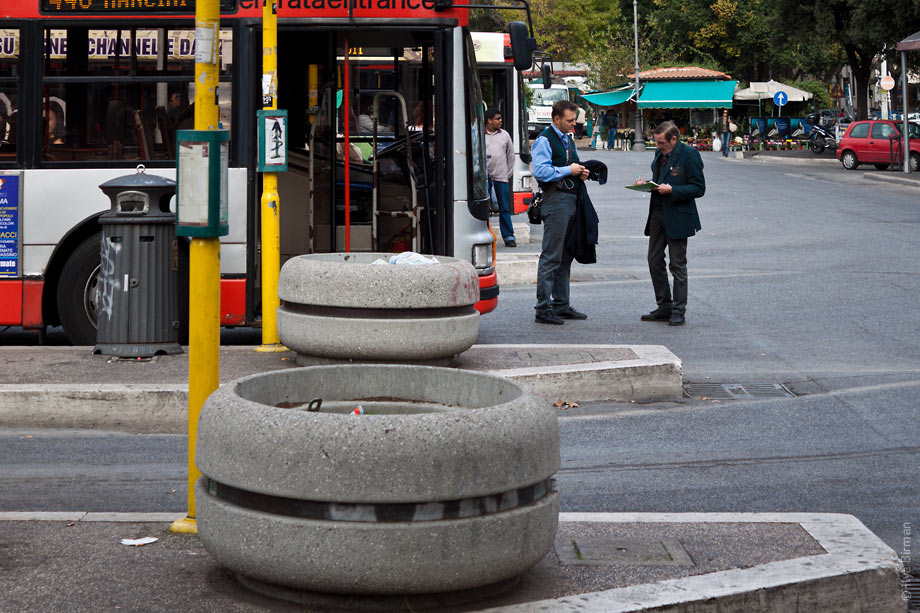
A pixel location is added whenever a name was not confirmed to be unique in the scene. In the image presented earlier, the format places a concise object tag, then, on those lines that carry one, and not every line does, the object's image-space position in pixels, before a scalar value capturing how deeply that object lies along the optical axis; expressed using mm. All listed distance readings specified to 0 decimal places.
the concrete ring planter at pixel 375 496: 3721
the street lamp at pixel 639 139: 66250
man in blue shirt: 11180
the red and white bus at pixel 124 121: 9750
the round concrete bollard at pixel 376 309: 7602
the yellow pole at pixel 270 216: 8977
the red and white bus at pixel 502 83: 22203
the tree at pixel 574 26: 77188
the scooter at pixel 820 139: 54281
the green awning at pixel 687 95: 69375
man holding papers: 11453
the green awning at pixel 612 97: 75438
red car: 40250
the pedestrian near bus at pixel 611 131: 67312
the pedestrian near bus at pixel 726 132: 56031
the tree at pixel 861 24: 42725
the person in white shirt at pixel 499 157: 17859
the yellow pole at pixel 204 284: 4867
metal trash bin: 8711
